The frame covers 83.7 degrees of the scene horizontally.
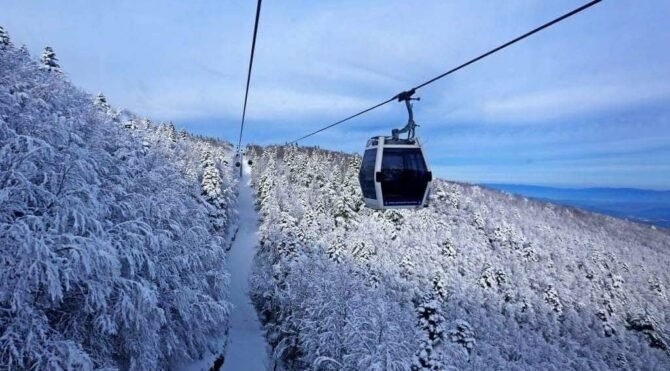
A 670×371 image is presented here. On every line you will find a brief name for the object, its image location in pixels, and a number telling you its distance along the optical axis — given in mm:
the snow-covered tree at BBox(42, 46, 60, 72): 33812
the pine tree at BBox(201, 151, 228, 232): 43031
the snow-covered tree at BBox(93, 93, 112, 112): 45800
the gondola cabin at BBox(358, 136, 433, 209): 9656
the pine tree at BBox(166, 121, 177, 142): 71788
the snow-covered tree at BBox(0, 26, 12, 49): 31406
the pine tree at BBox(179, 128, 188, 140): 84462
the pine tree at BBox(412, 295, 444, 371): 27062
